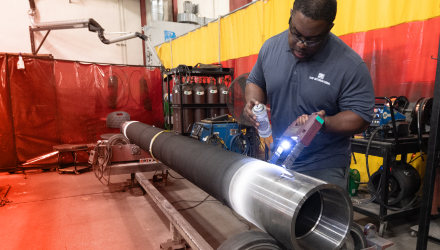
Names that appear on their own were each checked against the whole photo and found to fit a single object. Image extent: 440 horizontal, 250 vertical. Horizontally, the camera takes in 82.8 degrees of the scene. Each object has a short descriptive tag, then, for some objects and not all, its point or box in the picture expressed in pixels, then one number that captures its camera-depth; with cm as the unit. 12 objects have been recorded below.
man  106
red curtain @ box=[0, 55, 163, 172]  424
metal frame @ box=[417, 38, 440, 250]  161
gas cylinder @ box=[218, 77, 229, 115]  414
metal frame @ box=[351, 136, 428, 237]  203
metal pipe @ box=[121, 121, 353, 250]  77
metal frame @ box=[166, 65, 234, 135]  391
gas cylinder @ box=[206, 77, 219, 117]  412
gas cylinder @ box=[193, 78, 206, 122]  407
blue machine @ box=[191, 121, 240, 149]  342
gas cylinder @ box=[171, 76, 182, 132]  404
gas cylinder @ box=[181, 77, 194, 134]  402
